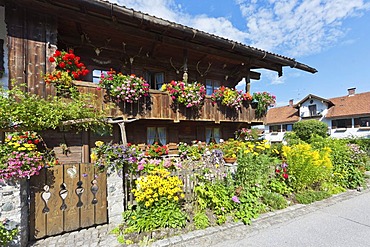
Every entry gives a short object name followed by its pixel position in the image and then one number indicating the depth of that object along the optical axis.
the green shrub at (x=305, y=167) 5.68
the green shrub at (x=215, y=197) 4.29
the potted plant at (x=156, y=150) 7.75
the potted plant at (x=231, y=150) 6.62
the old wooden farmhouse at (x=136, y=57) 5.46
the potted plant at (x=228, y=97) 8.20
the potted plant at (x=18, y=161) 3.02
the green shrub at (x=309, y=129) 20.58
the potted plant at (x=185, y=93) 7.13
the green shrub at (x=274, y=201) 4.96
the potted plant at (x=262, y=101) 9.12
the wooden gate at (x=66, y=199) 3.57
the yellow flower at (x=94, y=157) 3.98
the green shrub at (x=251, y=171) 5.01
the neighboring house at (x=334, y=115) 21.91
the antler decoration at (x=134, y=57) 7.97
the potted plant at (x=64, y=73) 5.49
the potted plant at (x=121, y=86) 6.08
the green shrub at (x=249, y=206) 4.32
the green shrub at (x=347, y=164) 6.83
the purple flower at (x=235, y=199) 4.40
